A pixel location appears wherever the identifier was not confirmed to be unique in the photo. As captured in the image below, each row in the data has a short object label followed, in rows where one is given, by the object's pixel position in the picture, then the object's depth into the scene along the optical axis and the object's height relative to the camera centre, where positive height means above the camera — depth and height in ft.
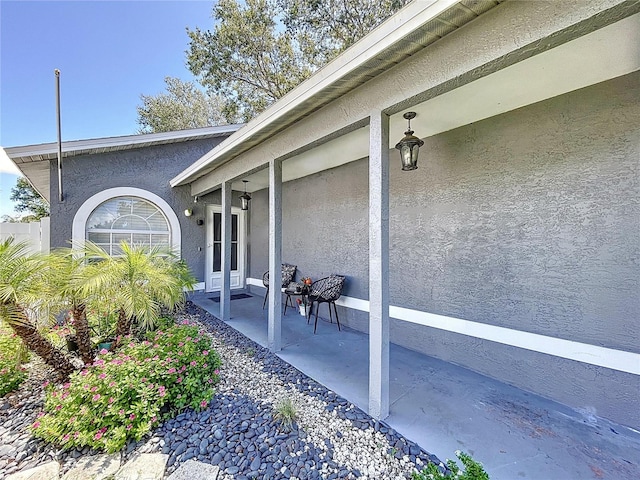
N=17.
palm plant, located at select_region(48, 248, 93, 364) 10.05 -1.97
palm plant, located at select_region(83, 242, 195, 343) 10.64 -1.86
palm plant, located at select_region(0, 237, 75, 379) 8.79 -1.90
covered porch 6.50 +1.96
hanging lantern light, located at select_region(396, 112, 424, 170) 10.31 +3.38
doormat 23.76 -5.38
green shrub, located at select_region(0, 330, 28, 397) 10.07 -4.68
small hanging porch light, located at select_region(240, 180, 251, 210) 22.16 +3.05
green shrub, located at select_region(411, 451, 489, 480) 4.73 -4.13
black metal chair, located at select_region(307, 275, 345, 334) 15.99 -3.25
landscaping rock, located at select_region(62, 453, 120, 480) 6.57 -5.75
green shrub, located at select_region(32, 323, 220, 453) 7.60 -4.89
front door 25.61 -1.06
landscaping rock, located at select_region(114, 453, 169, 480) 6.52 -5.69
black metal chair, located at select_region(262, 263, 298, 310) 20.50 -2.84
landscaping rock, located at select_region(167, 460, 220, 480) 6.44 -5.64
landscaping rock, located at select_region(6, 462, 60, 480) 6.55 -5.76
